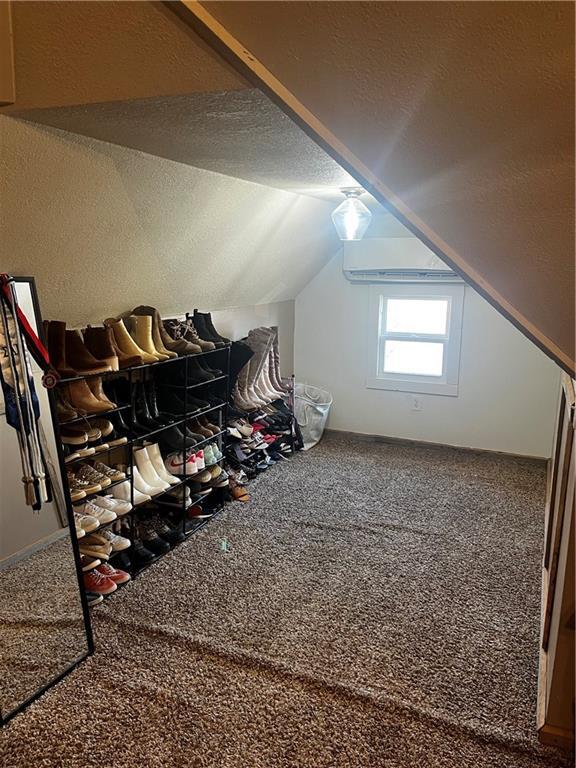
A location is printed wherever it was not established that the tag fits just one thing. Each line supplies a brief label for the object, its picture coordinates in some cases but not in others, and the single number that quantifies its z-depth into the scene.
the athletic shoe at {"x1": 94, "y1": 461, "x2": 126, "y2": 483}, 2.72
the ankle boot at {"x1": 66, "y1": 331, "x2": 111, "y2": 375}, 2.53
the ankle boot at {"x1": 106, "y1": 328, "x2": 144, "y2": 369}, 2.69
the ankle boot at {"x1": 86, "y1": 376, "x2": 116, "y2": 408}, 2.64
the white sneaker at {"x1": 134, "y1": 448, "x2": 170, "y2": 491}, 3.00
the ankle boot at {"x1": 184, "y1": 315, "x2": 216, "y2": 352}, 3.24
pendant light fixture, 3.24
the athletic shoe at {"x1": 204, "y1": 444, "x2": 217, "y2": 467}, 3.37
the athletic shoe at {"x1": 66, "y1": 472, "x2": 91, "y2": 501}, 2.48
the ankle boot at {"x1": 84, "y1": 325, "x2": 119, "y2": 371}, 2.64
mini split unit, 4.39
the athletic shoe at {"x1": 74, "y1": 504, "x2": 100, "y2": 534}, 2.52
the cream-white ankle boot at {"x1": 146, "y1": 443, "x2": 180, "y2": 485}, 3.07
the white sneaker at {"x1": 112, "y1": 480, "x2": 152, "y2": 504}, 2.80
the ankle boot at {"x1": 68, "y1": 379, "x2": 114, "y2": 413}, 2.56
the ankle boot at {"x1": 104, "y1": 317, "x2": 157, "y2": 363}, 2.76
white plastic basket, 4.73
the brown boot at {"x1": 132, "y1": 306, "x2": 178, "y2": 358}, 2.95
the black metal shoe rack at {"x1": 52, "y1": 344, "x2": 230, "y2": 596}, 2.70
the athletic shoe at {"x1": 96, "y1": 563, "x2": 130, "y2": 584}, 2.63
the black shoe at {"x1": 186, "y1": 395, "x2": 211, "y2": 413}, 3.23
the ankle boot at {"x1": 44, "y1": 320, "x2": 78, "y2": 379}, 2.44
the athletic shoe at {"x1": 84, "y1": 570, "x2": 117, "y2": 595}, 2.55
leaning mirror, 2.10
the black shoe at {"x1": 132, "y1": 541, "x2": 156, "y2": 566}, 2.83
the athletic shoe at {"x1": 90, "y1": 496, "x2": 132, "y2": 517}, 2.70
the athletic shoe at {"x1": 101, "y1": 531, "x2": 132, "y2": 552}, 2.68
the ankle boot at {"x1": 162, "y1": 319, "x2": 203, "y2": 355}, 3.04
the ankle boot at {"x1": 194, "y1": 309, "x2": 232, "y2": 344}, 3.44
